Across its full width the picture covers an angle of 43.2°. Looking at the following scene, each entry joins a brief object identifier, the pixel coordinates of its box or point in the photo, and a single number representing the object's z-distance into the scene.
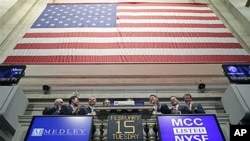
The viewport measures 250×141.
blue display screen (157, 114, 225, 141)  5.75
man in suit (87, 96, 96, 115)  6.89
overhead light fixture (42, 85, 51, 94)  8.72
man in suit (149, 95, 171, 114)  6.97
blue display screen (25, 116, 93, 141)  5.78
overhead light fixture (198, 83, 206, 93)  8.78
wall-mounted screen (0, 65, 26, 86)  8.04
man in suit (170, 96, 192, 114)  6.84
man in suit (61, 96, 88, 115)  6.71
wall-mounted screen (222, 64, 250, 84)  8.01
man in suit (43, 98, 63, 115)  6.82
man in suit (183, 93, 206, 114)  6.96
